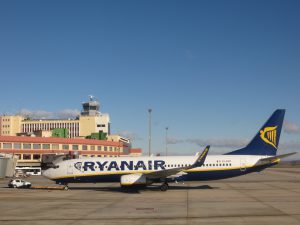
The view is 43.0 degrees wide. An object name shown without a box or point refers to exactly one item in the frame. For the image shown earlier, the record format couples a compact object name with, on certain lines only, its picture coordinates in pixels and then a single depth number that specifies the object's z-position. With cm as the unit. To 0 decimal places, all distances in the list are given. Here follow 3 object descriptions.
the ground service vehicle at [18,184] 5100
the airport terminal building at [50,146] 10688
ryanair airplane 4247
